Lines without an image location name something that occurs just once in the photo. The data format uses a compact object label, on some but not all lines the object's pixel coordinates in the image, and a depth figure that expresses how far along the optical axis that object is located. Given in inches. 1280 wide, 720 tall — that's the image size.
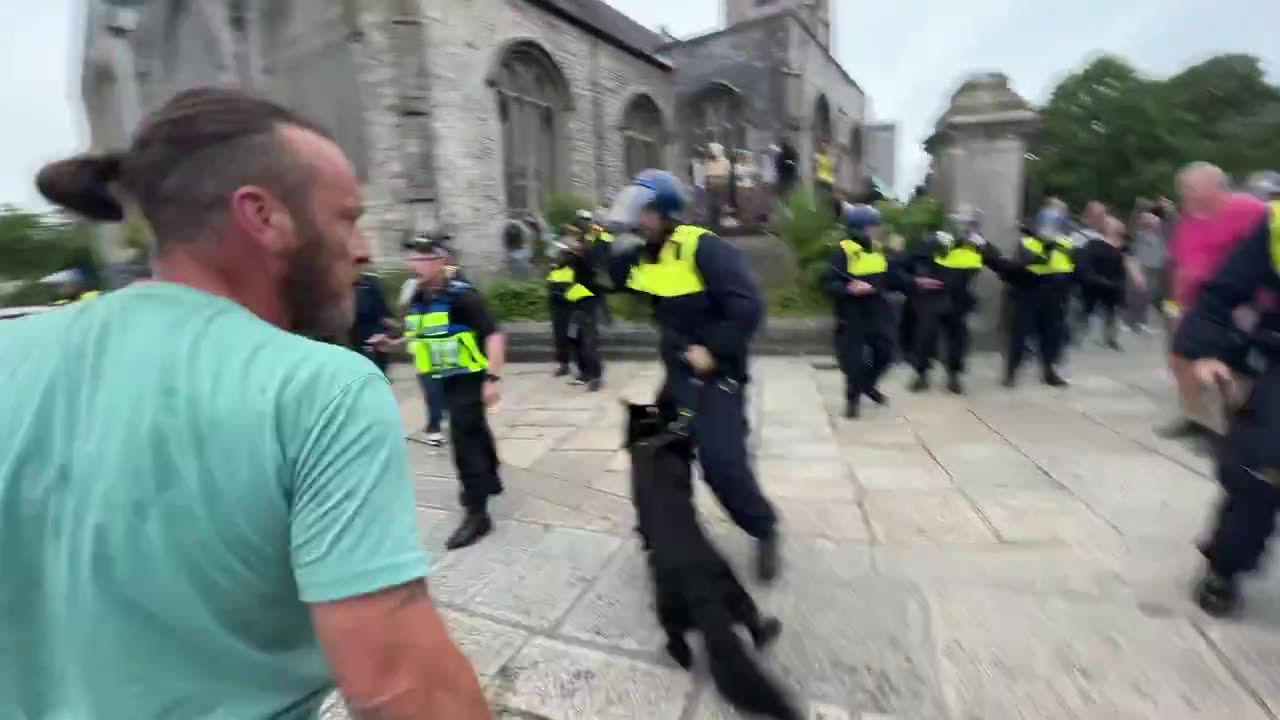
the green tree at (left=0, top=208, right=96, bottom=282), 878.4
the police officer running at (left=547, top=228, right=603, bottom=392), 349.4
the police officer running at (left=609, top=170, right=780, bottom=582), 134.6
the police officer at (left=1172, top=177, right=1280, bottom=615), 111.3
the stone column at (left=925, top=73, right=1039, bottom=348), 359.9
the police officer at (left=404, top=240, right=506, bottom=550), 173.2
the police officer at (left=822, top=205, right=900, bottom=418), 266.8
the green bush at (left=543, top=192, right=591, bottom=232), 581.3
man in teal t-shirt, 35.0
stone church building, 534.9
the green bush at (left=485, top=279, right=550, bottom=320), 482.3
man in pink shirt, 189.3
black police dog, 99.7
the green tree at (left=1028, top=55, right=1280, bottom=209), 1072.8
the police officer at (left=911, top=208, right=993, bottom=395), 299.0
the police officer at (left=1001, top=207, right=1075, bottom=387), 299.7
